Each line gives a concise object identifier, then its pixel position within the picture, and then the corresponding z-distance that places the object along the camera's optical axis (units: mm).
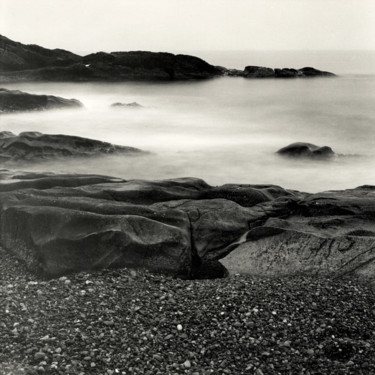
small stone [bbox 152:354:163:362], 4938
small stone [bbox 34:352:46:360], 4820
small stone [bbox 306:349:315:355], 4989
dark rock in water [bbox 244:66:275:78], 43544
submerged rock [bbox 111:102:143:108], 25156
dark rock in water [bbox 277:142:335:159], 14280
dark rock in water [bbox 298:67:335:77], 44344
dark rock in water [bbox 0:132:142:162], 13289
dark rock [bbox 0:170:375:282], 6730
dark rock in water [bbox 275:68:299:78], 43562
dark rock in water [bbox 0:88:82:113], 21547
